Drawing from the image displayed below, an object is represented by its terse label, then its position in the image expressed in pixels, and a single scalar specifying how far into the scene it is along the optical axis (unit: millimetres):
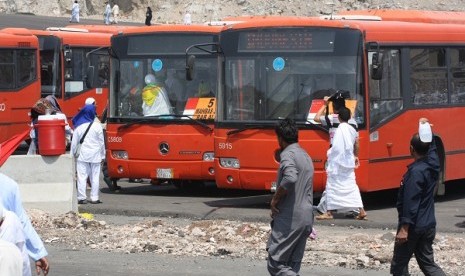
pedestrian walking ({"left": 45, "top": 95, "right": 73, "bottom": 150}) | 19922
